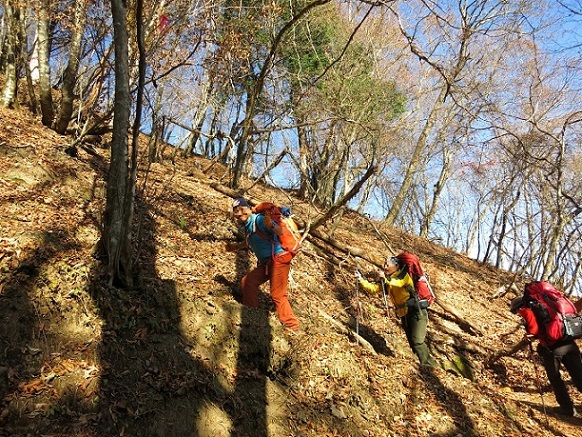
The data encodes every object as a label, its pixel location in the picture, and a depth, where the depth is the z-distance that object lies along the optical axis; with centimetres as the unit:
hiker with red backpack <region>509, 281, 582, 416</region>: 571
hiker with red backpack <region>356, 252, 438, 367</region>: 658
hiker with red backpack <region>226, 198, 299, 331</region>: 556
